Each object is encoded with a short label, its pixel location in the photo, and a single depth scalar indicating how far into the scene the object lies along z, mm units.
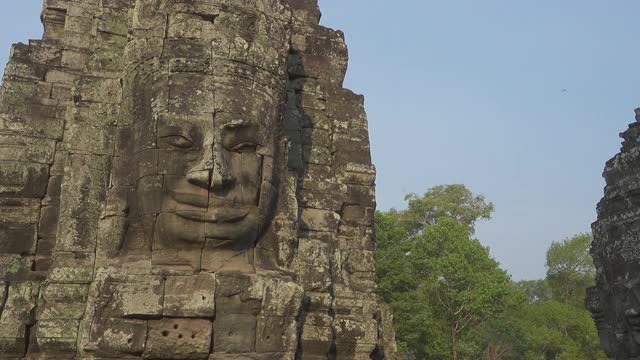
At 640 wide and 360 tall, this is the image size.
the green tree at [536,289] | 54484
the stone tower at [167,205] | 4602
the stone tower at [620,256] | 6664
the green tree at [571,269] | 40594
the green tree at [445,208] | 40281
